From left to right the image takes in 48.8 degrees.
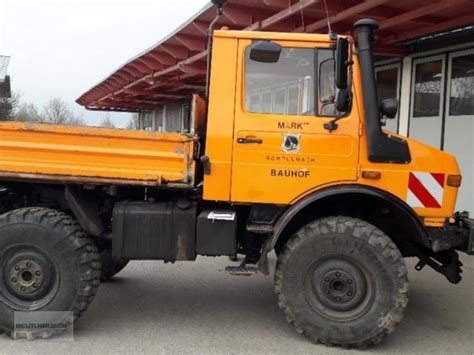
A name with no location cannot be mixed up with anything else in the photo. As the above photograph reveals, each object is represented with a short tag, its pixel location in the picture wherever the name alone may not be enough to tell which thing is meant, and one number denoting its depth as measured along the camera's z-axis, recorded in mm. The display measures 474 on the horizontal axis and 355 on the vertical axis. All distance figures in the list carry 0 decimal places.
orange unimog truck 4309
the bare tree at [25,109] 34906
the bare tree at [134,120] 36156
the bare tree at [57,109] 41012
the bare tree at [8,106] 26564
